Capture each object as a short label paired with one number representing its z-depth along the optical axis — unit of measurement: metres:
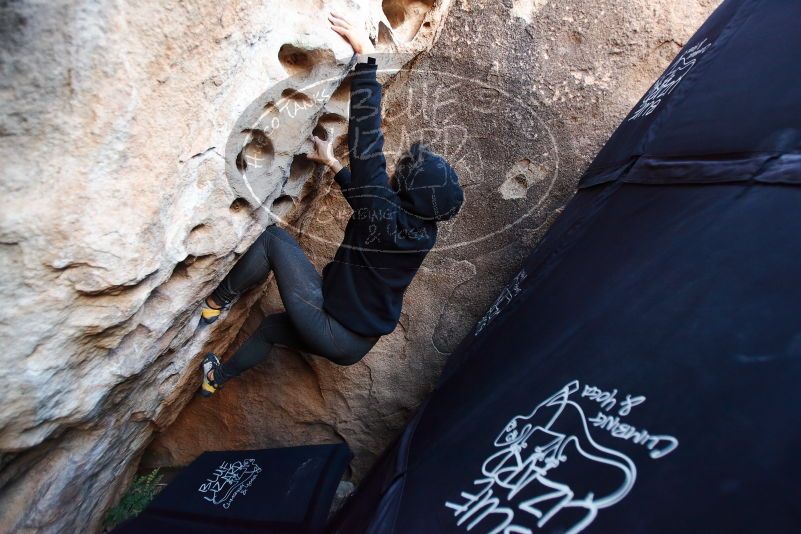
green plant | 1.81
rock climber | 1.41
